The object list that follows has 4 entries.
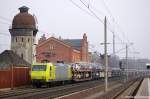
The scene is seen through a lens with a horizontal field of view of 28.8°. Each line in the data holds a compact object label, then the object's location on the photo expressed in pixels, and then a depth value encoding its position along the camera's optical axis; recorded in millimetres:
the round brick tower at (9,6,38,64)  61576
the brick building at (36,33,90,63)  81607
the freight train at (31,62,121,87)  35170
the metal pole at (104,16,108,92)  28168
